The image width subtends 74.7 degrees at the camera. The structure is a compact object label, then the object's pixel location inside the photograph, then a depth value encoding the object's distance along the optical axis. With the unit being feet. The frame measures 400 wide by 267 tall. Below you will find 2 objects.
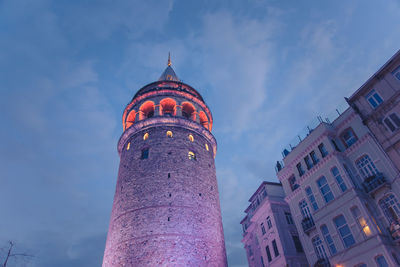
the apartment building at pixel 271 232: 77.87
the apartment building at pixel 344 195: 53.06
